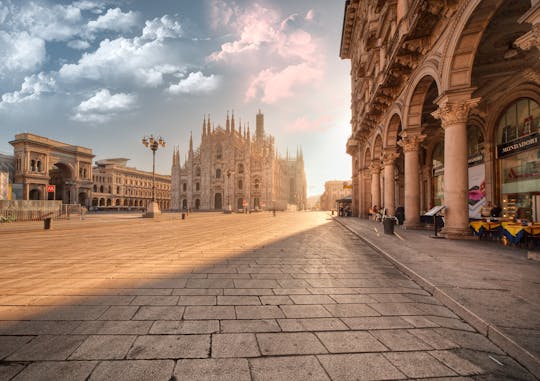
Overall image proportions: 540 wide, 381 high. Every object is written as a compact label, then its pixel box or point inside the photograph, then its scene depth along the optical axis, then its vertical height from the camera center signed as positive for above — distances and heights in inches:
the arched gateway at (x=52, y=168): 1826.5 +259.3
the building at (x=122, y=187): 2726.4 +143.6
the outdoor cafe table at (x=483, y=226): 335.3 -42.5
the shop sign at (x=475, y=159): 539.6 +90.3
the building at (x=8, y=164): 1939.0 +286.0
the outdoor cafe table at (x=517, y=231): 263.3 -39.7
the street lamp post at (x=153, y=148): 869.8 +184.9
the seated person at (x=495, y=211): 404.8 -23.9
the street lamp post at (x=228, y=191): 2464.3 +71.4
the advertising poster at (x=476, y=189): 536.4 +19.8
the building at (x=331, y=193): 4097.0 +82.0
